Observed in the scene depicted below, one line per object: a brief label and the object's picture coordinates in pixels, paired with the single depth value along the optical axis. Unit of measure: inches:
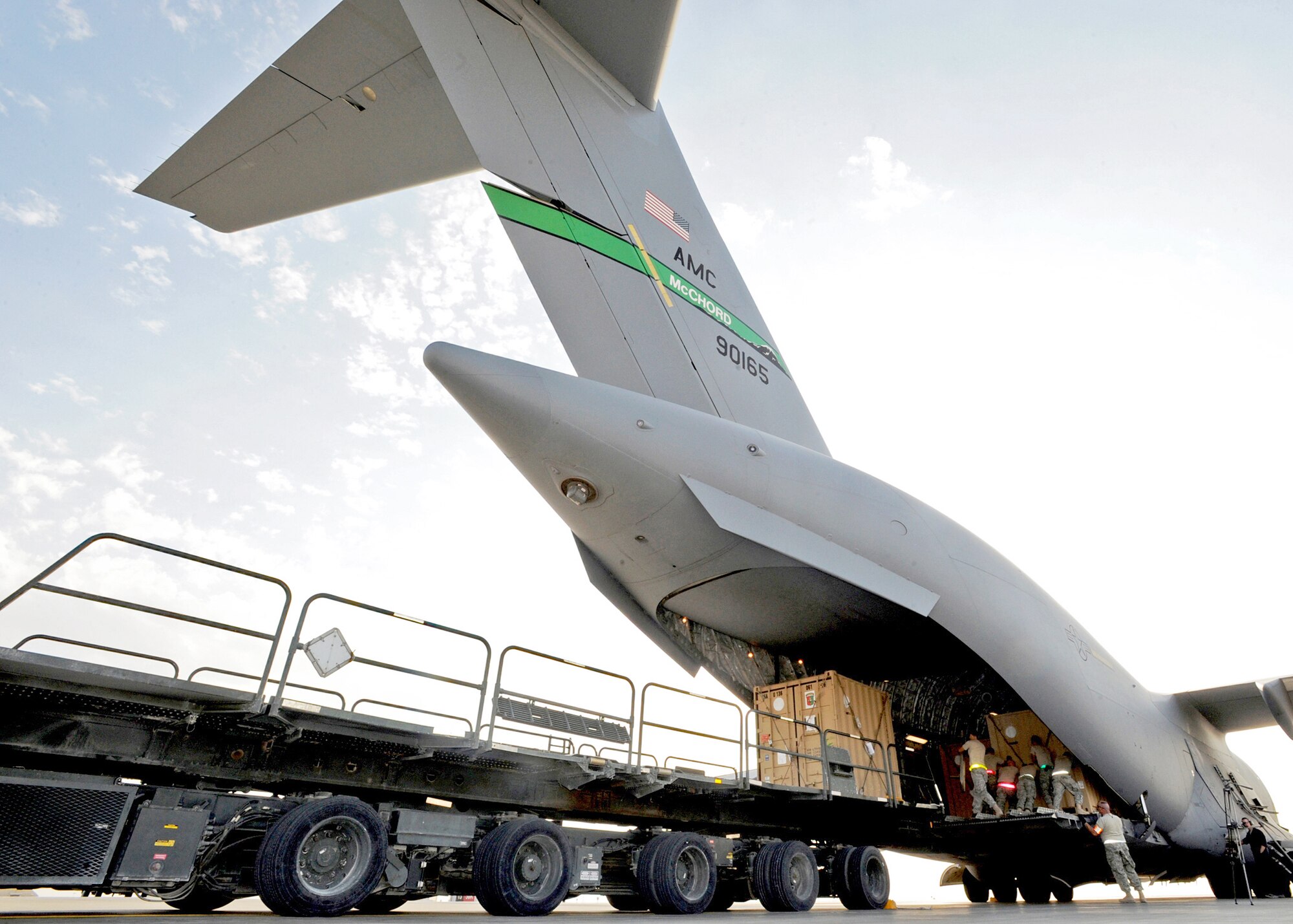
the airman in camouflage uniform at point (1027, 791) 366.3
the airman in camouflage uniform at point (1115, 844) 340.2
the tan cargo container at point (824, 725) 327.9
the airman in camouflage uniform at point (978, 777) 351.9
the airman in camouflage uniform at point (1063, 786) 350.0
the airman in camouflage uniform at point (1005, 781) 377.7
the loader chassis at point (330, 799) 149.9
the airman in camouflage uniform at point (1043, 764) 378.6
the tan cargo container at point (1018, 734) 392.8
